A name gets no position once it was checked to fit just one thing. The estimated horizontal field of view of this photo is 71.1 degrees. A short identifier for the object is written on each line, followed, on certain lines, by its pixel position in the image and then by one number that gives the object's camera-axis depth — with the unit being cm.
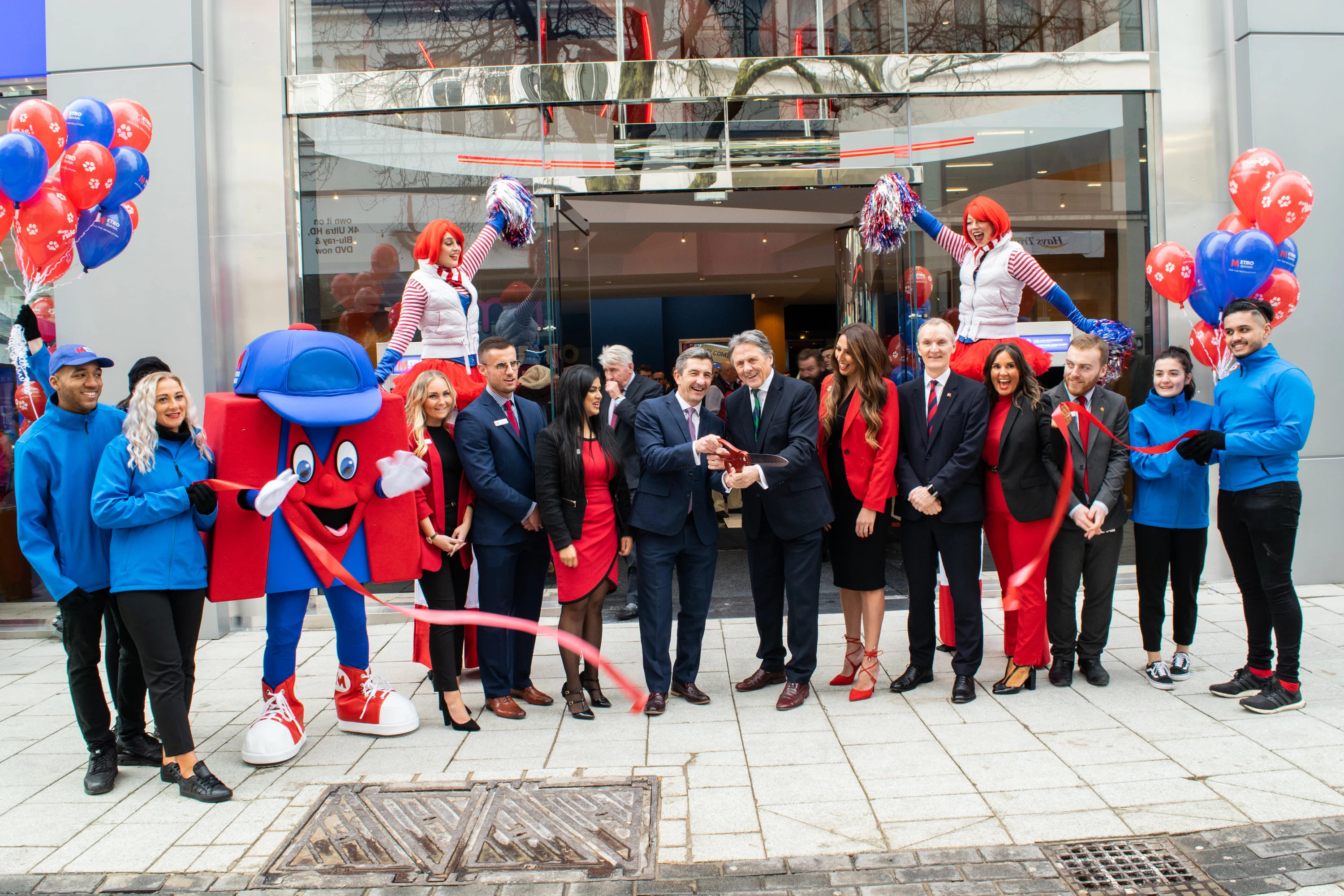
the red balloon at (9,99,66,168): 430
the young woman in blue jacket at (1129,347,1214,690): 476
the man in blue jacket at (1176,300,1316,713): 432
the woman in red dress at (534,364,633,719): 457
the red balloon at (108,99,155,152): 507
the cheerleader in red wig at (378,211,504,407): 579
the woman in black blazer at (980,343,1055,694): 468
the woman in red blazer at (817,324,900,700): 467
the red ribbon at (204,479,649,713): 407
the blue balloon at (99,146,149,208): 473
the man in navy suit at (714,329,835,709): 464
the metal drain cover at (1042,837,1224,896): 291
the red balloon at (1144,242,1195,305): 536
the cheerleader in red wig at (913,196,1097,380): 580
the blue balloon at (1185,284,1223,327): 521
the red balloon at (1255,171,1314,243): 511
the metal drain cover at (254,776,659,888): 314
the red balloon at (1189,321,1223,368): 531
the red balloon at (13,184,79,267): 423
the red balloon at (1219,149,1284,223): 527
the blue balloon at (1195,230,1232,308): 502
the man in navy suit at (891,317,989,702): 464
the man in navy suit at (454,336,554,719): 462
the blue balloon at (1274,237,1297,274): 522
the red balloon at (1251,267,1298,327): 516
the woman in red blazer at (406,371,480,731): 457
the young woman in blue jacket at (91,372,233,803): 373
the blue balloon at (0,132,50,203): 400
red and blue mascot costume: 405
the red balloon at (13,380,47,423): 424
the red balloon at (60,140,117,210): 441
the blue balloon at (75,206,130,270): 463
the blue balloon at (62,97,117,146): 463
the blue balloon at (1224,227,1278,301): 492
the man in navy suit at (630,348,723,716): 462
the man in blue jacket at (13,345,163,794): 383
